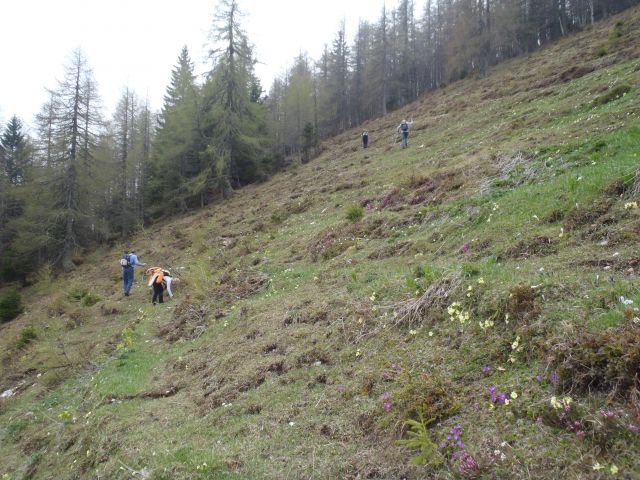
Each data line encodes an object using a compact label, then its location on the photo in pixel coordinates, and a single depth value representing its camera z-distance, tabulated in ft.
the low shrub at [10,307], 77.97
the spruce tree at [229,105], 119.24
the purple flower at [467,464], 12.05
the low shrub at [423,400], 15.07
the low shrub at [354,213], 51.30
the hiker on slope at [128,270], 61.72
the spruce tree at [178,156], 133.49
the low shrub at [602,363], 12.01
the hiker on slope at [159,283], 55.36
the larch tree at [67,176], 112.98
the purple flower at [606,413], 11.19
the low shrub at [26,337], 53.98
